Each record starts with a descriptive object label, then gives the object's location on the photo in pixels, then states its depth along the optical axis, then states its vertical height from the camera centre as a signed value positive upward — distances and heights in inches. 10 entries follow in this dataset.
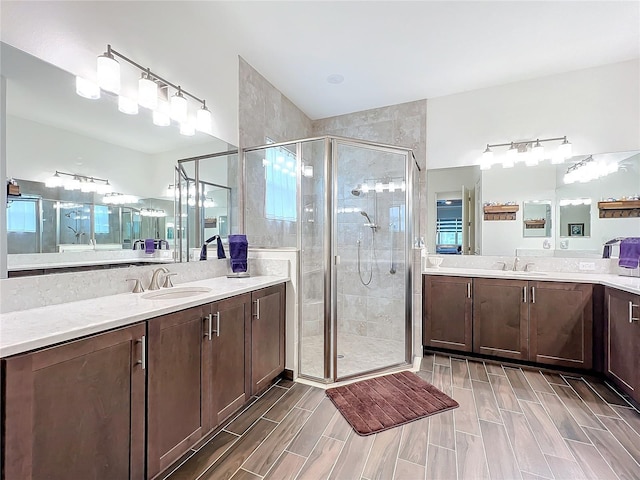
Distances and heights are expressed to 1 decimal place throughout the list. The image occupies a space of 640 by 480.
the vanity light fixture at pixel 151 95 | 62.4 +34.6
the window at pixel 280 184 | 109.2 +20.1
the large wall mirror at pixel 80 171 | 53.9 +14.5
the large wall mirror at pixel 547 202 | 111.2 +14.4
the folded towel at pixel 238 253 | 97.4 -5.4
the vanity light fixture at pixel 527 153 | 116.5 +34.4
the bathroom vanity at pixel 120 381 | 37.3 -23.6
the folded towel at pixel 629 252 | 100.9 -5.1
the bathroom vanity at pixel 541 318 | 87.3 -28.2
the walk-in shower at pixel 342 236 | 99.9 +0.3
